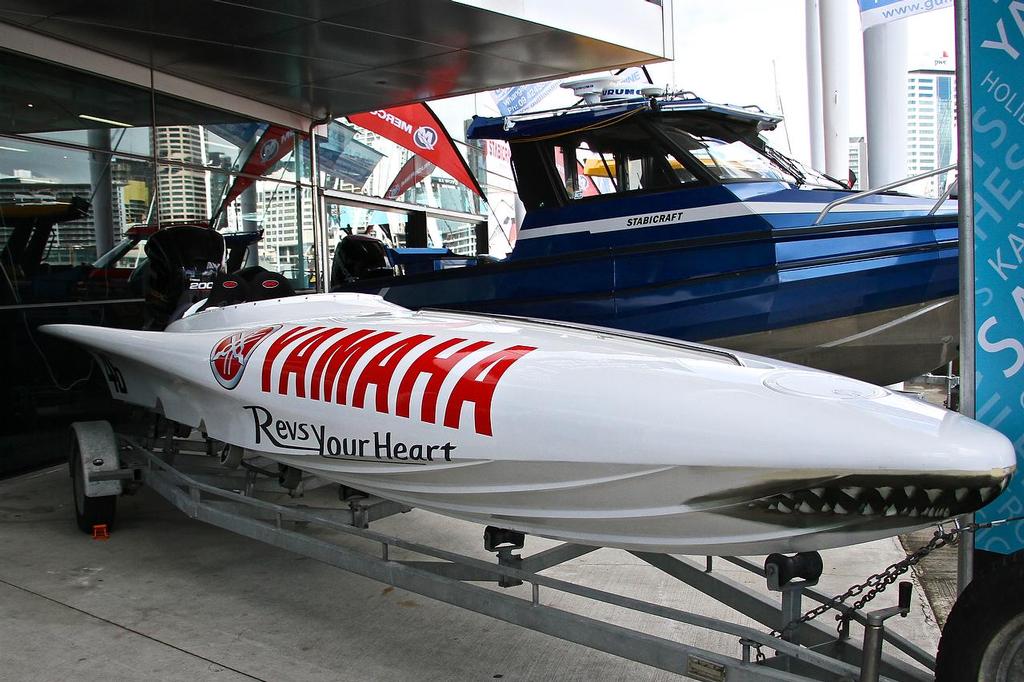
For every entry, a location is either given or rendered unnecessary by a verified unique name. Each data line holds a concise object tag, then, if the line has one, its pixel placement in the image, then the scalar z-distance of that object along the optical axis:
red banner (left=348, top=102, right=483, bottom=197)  10.97
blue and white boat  4.98
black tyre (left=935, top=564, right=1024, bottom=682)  1.84
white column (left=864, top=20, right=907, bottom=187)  8.93
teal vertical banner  2.18
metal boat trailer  2.14
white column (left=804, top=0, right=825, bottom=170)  14.82
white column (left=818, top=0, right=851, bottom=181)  12.33
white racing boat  2.03
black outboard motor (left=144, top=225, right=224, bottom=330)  5.20
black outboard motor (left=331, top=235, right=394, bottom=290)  8.07
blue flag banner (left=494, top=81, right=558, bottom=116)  13.88
